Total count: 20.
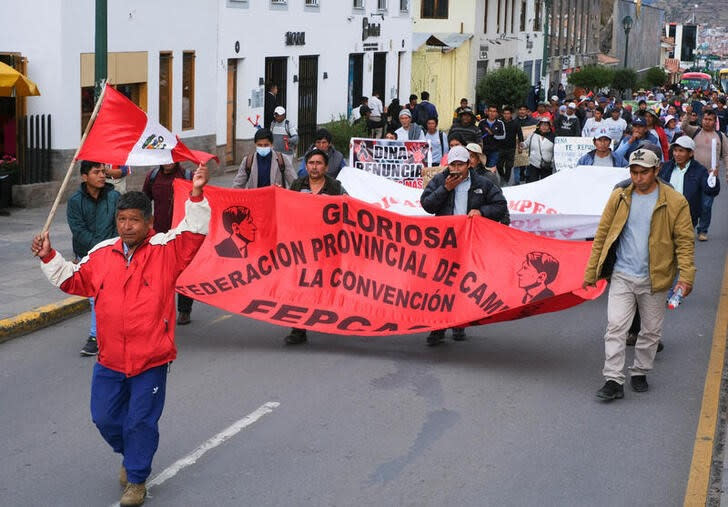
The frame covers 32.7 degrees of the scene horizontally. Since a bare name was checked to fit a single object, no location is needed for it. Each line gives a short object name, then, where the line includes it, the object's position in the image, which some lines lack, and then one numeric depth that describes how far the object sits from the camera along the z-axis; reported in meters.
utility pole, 14.89
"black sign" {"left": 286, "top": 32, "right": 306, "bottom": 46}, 30.39
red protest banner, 9.75
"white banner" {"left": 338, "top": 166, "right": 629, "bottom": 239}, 13.13
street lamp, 51.03
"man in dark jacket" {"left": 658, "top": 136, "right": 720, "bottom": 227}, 13.18
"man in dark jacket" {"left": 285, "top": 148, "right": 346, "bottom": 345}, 10.65
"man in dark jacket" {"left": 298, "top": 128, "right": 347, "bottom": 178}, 12.75
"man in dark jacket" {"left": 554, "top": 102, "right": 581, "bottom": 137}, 22.30
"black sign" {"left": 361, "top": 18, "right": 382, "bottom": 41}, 36.16
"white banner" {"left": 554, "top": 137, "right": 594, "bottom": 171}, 19.39
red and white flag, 7.73
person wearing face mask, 12.27
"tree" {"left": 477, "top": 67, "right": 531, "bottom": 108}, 45.09
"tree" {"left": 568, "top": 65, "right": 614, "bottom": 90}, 60.56
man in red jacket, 6.40
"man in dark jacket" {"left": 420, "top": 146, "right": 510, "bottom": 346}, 10.43
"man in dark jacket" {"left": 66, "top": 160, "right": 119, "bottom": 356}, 9.91
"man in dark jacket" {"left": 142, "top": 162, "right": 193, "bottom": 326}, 11.29
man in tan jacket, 8.67
